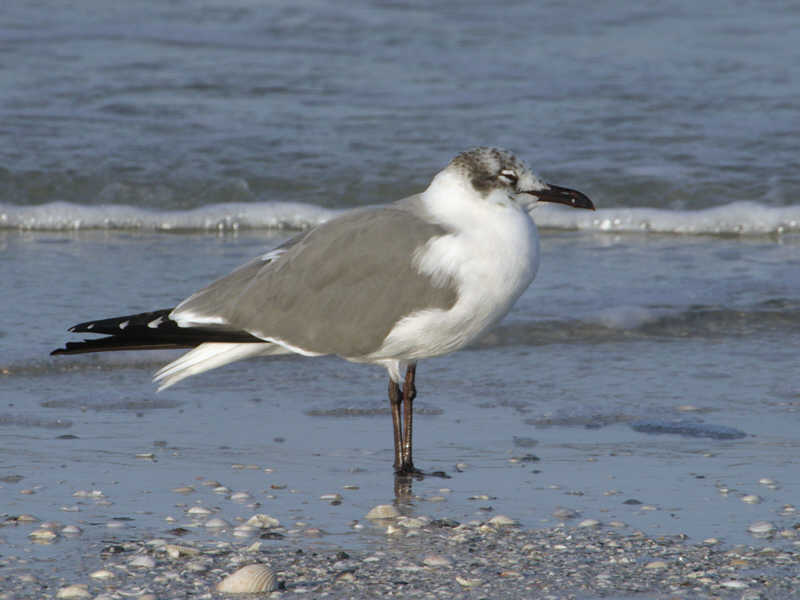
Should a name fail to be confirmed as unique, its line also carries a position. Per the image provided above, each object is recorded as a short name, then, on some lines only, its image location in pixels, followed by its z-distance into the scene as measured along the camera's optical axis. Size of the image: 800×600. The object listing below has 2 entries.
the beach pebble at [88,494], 8.63
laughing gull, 9.12
